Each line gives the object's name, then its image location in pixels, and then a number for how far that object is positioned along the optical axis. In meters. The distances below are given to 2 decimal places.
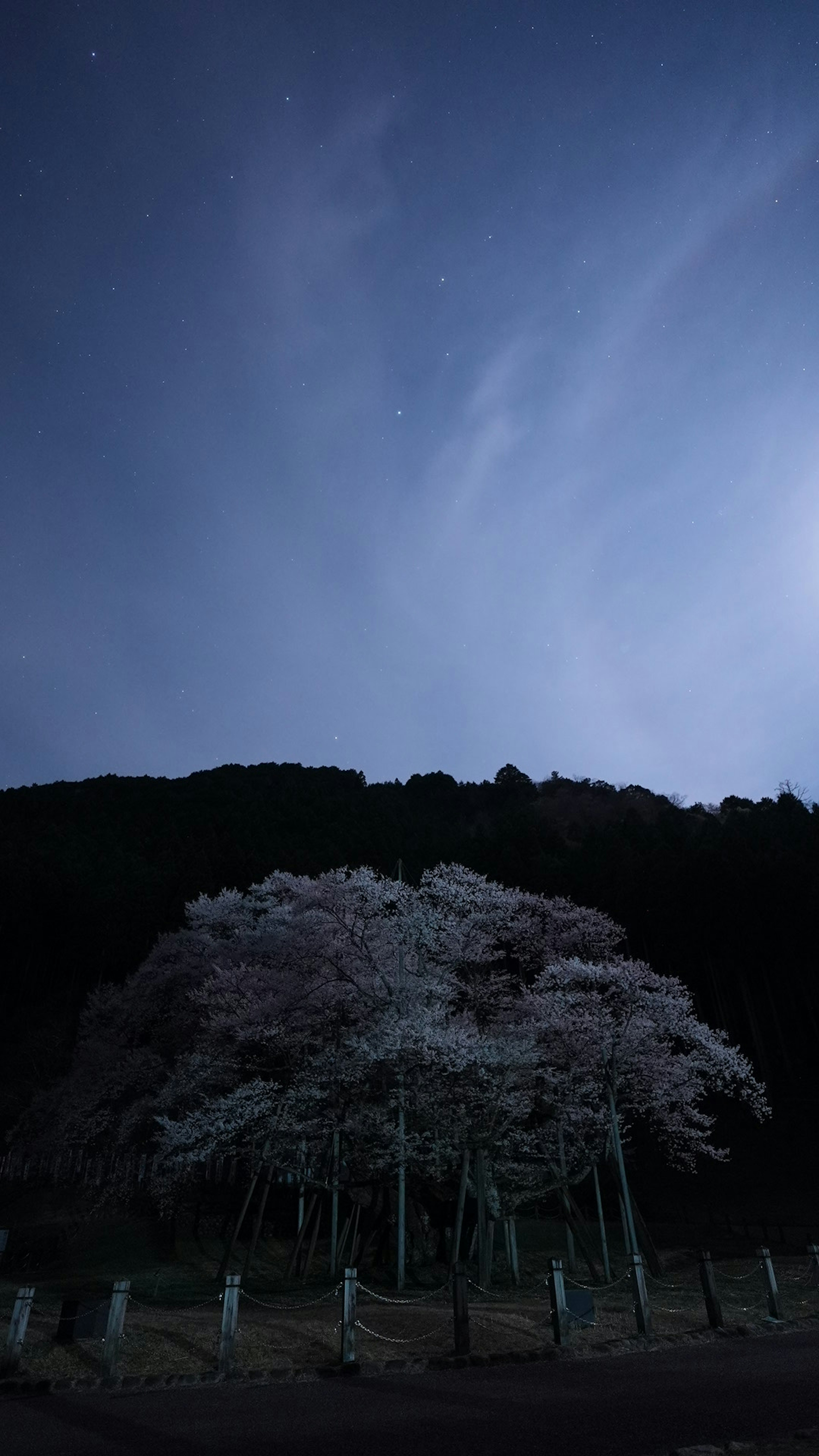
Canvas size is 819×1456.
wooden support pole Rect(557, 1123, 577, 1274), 21.17
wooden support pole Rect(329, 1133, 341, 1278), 19.59
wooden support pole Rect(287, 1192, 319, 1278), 20.47
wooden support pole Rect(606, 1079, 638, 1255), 18.80
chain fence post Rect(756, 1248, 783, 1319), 12.52
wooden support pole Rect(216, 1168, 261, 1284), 19.00
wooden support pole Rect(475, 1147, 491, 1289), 16.94
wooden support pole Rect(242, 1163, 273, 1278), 19.53
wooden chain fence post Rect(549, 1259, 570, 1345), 10.54
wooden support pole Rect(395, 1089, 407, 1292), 16.53
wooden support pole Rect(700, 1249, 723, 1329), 11.60
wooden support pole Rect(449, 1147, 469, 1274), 14.96
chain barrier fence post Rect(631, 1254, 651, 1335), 11.12
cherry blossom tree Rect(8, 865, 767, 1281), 19.17
